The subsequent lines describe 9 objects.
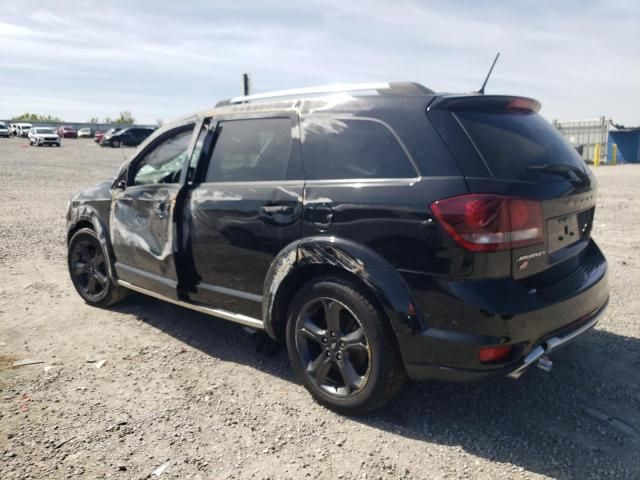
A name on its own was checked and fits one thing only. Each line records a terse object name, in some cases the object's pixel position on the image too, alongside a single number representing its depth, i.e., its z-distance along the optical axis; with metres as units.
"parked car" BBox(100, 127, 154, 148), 40.16
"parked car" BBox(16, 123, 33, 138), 57.09
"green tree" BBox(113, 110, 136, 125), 85.19
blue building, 30.94
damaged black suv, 2.67
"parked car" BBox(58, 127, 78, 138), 58.37
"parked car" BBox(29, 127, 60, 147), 41.41
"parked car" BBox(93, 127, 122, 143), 47.20
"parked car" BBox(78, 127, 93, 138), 61.22
